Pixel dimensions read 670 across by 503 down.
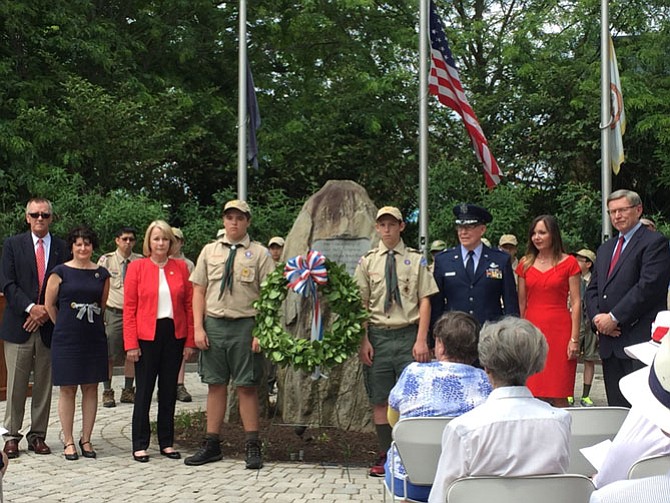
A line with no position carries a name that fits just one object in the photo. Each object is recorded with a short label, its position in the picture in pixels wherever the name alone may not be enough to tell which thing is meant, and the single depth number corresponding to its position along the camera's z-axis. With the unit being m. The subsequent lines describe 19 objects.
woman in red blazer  8.12
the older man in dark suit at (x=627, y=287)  7.07
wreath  7.65
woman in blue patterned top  4.91
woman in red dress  7.84
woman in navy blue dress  8.10
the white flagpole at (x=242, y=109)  15.14
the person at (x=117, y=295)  11.25
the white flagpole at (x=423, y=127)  14.98
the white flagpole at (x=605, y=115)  15.57
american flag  14.28
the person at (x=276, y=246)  14.21
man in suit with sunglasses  8.34
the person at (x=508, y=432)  3.70
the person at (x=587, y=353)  11.49
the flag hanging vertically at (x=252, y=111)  15.76
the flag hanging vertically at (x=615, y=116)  16.05
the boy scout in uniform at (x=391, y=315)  7.70
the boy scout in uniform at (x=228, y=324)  7.93
